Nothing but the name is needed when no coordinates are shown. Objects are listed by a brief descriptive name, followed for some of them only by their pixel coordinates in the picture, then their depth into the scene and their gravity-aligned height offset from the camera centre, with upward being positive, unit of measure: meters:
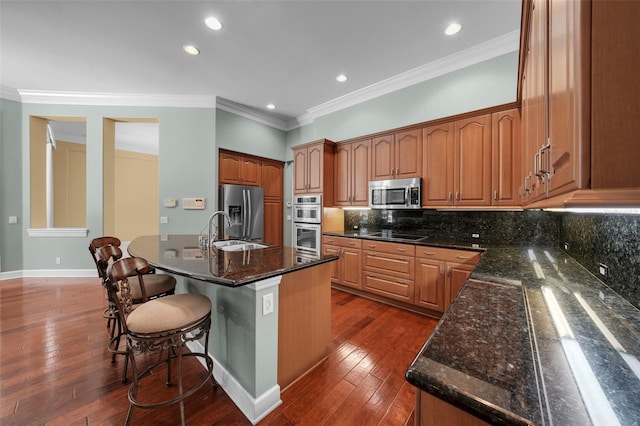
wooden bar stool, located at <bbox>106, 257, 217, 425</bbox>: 1.25 -0.61
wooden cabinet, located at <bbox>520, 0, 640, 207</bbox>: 0.49 +0.25
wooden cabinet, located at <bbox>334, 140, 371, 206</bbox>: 3.62 +0.63
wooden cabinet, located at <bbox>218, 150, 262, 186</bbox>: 4.44 +0.86
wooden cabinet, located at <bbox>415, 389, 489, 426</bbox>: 0.58 -0.54
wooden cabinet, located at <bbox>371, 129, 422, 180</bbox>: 3.13 +0.81
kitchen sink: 2.35 -0.35
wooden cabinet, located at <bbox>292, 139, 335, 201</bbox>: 3.81 +0.74
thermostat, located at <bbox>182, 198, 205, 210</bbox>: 4.24 +0.14
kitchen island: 1.37 -0.70
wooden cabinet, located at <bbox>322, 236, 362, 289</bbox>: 3.30 -0.71
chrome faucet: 2.04 -0.22
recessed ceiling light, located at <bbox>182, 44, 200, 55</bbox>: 2.85 +2.03
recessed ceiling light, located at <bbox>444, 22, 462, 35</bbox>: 2.46 +2.01
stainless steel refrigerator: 4.38 +0.03
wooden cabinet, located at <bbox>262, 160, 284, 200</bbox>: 5.16 +0.75
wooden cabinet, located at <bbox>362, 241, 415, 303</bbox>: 2.83 -0.75
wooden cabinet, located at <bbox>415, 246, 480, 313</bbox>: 2.45 -0.68
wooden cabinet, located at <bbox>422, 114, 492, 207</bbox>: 2.65 +0.60
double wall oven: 3.81 -0.16
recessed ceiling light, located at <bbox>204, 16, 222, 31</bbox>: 2.41 +2.01
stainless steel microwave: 3.07 +0.26
